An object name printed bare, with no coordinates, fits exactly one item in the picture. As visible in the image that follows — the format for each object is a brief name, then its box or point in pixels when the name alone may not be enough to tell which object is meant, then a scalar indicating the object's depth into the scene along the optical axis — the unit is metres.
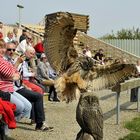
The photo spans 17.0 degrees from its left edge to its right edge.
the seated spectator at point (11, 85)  7.27
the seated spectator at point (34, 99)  8.14
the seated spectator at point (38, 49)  11.35
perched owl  5.64
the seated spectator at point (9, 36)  13.91
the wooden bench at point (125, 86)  10.01
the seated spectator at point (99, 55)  18.55
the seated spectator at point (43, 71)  11.77
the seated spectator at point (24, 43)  12.76
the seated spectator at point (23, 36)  14.45
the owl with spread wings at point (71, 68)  5.92
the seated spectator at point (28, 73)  9.09
